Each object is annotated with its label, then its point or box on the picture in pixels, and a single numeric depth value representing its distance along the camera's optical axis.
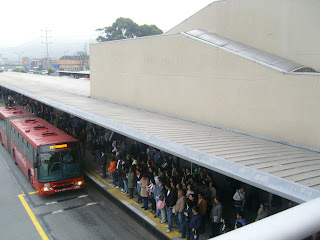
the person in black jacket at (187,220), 8.77
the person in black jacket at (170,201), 9.48
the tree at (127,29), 74.25
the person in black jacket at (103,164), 14.46
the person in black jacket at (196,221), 8.40
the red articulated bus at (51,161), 12.50
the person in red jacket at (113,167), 13.22
